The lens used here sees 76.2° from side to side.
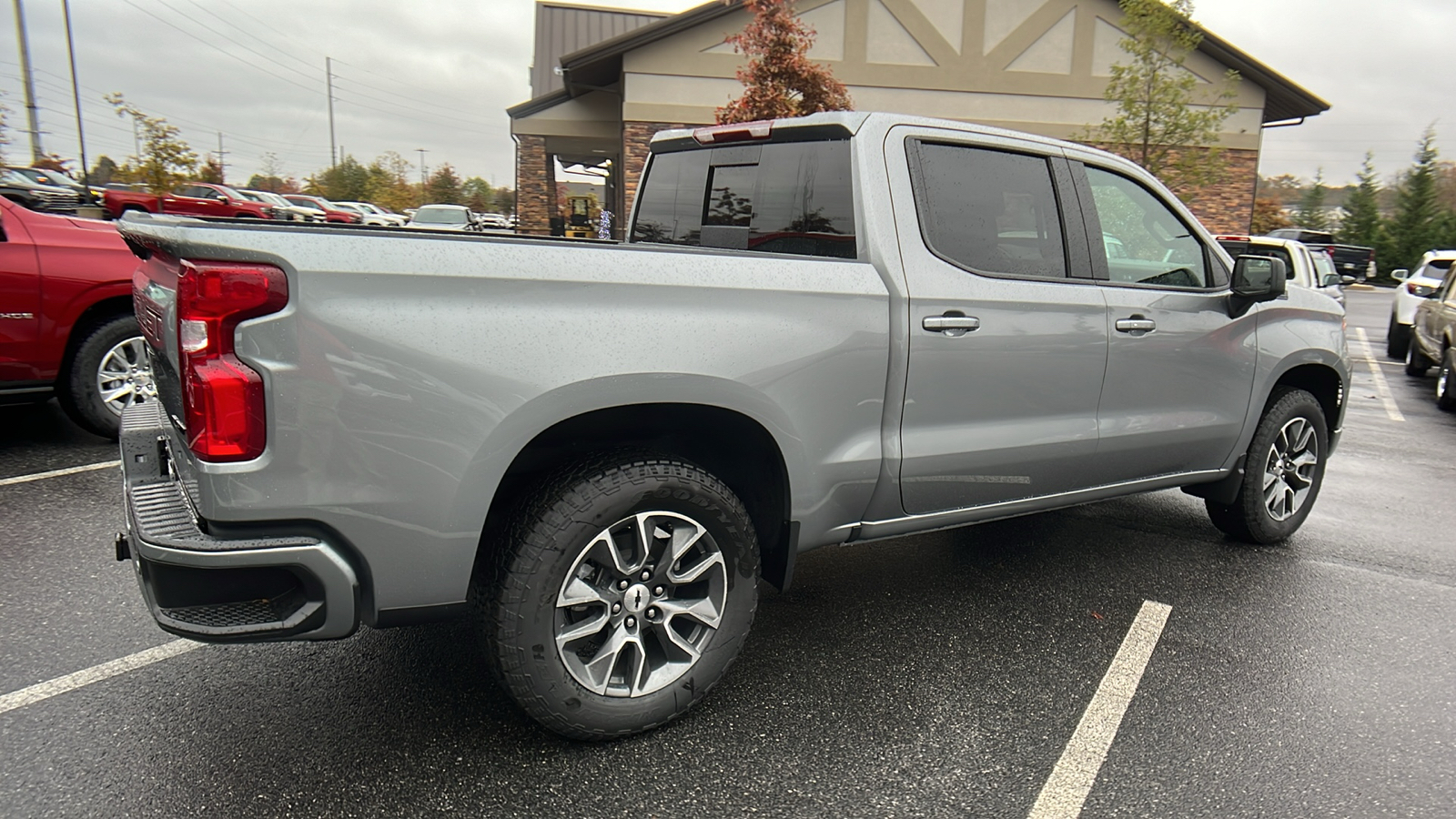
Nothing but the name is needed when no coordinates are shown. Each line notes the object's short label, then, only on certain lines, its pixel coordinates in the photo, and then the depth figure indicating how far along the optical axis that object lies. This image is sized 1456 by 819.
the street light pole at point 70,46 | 24.66
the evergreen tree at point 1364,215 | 40.50
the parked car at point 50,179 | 28.10
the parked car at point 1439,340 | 9.66
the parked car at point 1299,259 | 10.43
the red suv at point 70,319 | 5.37
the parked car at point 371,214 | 30.78
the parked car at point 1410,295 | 13.95
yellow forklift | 19.98
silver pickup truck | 2.15
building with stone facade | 17.14
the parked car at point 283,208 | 28.95
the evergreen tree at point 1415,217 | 38.12
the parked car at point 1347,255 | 32.62
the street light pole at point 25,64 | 25.86
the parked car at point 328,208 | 31.40
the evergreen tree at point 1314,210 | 54.09
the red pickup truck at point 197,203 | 21.12
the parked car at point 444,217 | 29.23
